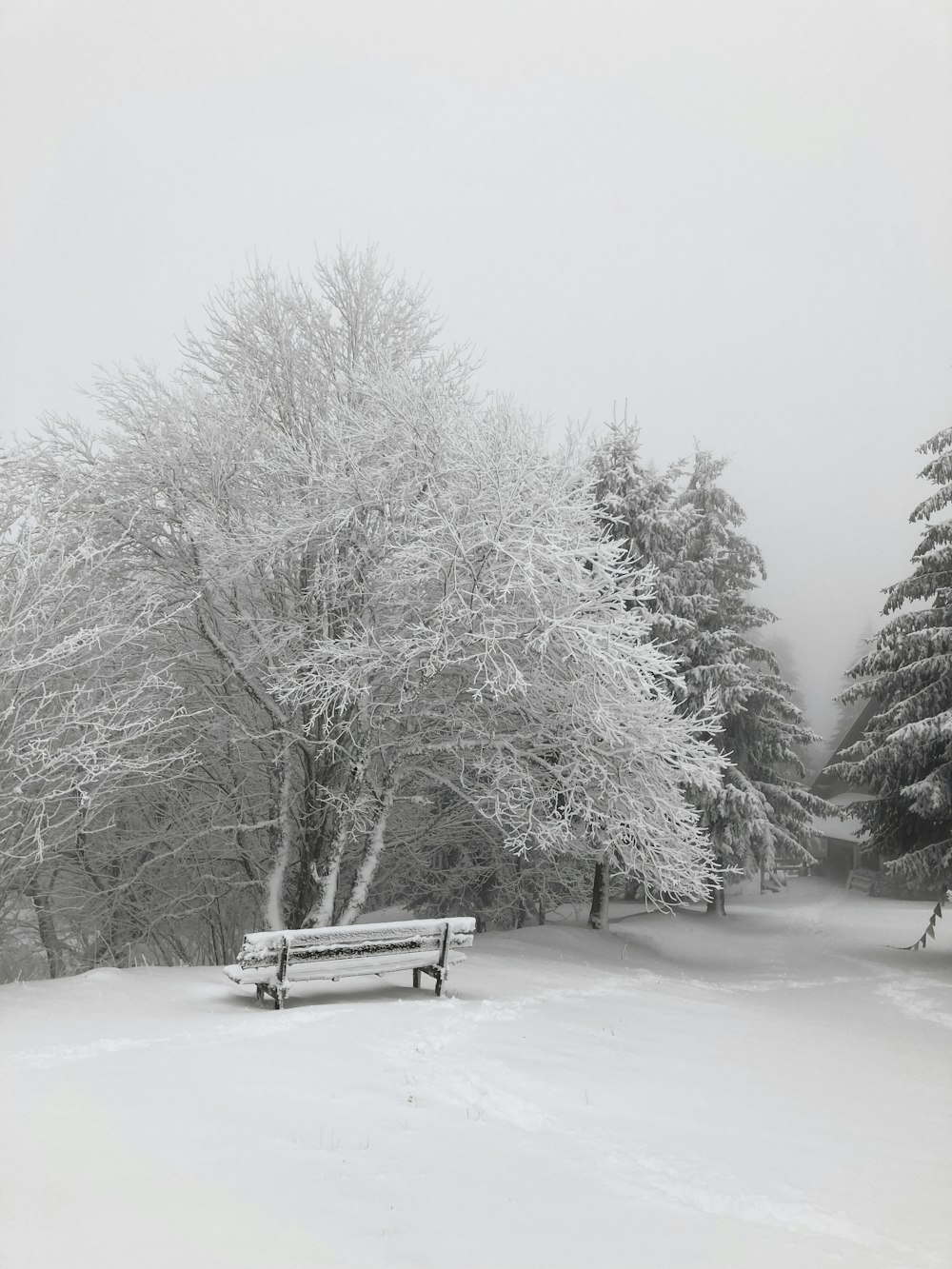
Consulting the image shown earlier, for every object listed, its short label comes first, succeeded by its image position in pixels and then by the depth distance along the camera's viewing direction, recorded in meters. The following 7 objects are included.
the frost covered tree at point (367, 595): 10.44
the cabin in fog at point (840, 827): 29.92
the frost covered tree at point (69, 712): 8.68
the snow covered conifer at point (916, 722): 14.73
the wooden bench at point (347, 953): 7.52
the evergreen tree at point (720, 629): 17.89
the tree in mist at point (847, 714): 34.50
